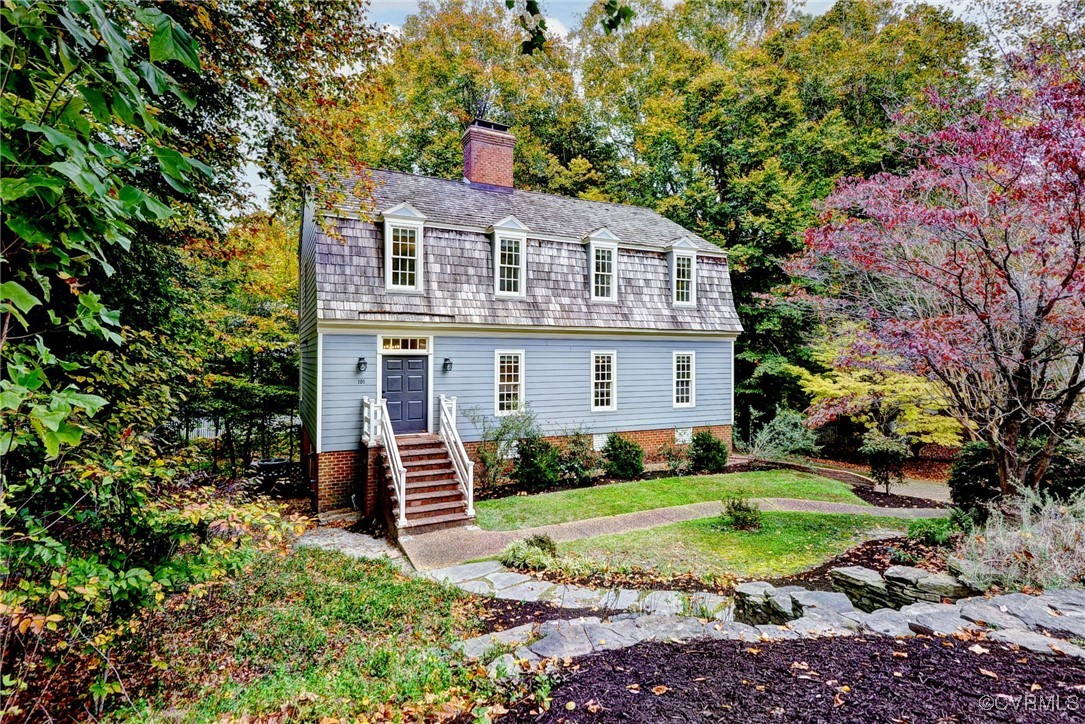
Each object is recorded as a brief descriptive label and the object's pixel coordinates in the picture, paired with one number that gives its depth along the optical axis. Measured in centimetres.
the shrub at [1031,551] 471
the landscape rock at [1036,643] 307
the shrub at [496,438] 1091
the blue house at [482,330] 980
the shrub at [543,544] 693
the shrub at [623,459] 1203
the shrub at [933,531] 665
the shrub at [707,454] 1297
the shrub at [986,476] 681
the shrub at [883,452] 1171
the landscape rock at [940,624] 359
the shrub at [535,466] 1084
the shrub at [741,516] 821
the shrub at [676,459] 1268
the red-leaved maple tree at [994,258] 532
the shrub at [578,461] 1145
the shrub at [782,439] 1432
